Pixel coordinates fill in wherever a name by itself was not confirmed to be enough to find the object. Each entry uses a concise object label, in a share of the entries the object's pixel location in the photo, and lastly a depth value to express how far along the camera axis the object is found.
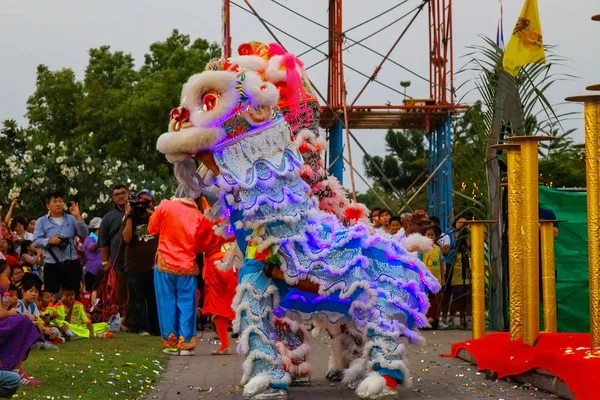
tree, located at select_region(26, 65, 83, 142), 46.69
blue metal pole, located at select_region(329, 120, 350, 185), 19.41
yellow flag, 11.84
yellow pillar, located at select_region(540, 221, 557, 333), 9.22
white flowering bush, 28.38
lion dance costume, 7.57
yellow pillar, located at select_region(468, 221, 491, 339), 10.30
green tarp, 12.65
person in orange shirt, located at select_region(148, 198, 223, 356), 11.45
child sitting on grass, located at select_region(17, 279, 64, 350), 10.93
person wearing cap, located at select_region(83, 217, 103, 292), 16.52
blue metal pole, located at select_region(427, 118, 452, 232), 19.98
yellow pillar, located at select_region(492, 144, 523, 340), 8.83
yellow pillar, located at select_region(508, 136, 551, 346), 8.52
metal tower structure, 19.56
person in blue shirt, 13.73
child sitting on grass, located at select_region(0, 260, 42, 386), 7.59
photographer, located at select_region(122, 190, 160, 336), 13.68
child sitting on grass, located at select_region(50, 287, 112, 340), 12.73
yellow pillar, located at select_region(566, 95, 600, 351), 7.07
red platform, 6.94
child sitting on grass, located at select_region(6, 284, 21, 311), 10.04
